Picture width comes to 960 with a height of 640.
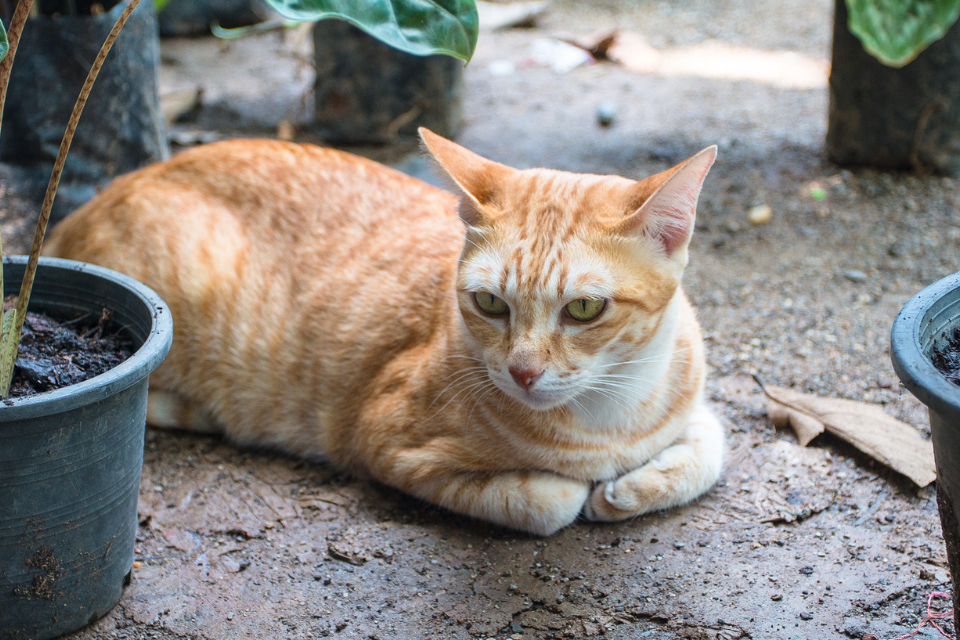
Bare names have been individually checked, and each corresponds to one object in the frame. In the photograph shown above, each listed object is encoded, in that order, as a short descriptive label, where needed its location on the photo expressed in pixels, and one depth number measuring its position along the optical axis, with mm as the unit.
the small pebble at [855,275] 3727
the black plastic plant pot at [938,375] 1451
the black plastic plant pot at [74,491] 1756
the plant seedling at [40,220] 1750
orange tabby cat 2062
